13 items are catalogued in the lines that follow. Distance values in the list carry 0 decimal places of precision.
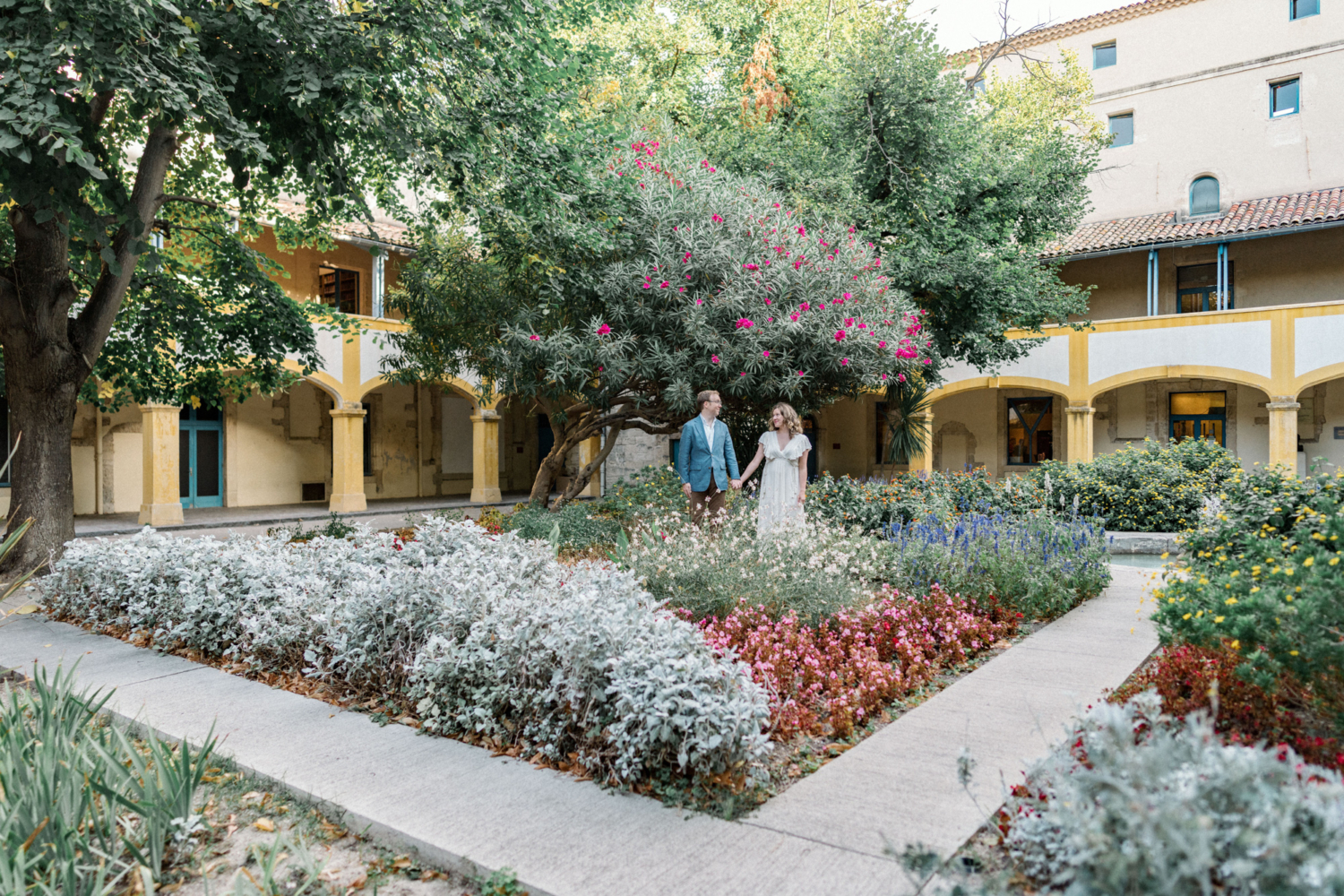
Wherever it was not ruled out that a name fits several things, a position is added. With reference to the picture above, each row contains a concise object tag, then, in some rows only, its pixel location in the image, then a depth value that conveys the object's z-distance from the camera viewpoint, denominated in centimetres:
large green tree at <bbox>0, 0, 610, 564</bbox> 515
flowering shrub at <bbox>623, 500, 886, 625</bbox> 508
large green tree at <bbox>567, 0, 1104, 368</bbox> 1310
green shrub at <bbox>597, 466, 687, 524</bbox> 1005
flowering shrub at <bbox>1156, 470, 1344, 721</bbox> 257
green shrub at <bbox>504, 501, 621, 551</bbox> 893
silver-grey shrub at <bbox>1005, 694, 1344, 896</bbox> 148
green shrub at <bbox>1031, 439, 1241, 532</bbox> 1035
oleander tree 889
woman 721
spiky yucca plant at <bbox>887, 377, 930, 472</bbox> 1603
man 729
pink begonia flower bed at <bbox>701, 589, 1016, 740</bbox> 376
